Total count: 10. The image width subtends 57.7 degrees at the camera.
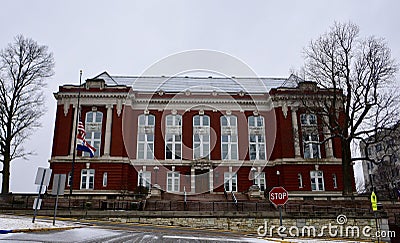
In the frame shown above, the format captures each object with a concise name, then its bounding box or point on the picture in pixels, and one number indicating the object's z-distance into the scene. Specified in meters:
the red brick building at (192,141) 39.81
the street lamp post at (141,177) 40.63
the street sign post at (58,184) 15.36
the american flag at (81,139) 31.45
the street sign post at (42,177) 14.63
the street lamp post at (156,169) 39.84
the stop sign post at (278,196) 15.23
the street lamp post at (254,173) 41.38
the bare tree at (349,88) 30.11
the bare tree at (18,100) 32.34
